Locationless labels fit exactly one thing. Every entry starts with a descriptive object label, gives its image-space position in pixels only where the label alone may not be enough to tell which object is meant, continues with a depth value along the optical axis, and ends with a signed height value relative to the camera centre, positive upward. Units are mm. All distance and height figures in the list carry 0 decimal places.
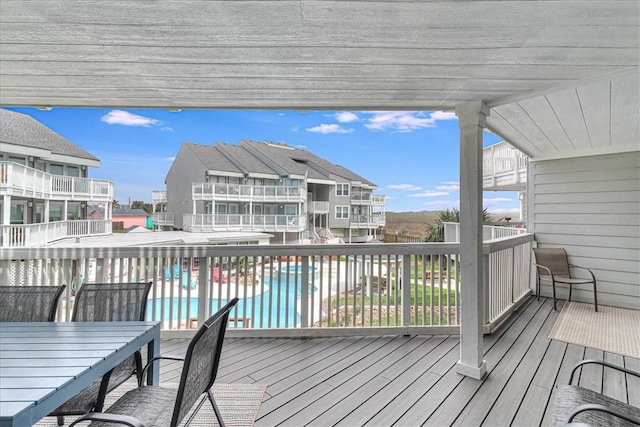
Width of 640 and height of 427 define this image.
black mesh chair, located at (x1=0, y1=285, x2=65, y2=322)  1965 -571
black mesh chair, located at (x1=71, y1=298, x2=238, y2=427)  1202 -770
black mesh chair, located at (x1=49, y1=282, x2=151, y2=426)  1997 -575
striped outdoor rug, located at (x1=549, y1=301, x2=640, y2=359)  3031 -1279
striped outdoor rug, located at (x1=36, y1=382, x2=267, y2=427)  1898 -1291
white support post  2406 -142
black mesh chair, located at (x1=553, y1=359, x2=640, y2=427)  1345 -914
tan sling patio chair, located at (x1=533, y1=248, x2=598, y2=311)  4488 -707
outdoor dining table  1071 -644
